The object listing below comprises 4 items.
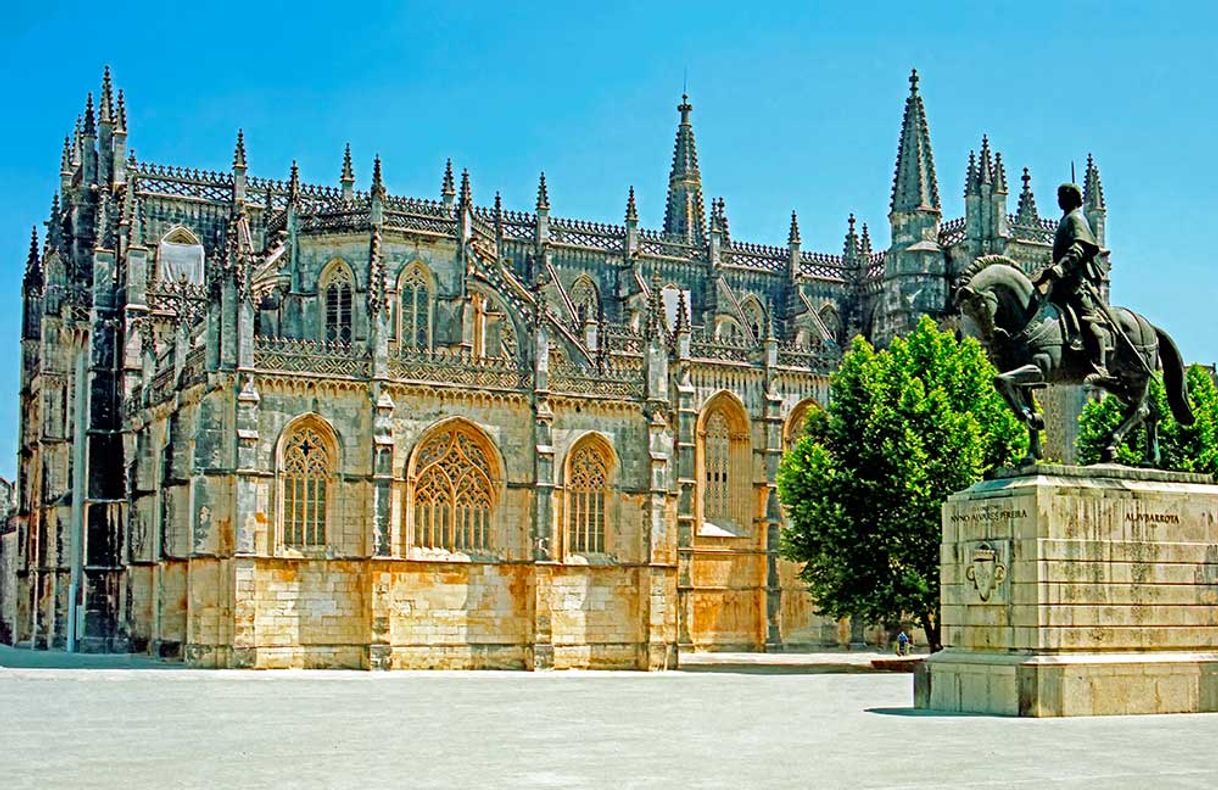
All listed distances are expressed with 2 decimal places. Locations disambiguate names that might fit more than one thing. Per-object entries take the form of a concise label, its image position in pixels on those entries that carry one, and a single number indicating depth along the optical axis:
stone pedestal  25.05
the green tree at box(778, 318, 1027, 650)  49.19
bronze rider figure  26.56
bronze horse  26.29
